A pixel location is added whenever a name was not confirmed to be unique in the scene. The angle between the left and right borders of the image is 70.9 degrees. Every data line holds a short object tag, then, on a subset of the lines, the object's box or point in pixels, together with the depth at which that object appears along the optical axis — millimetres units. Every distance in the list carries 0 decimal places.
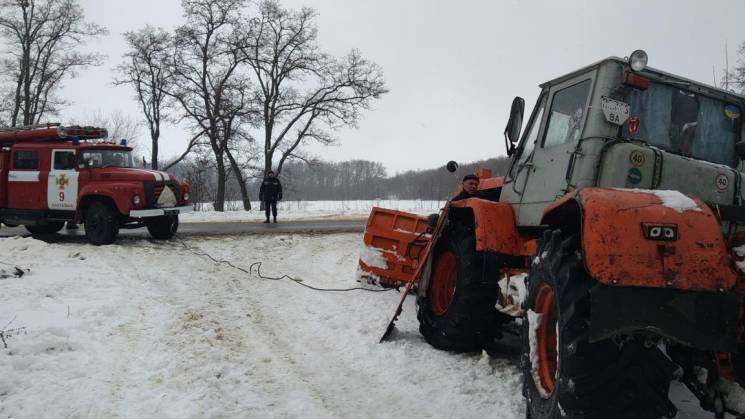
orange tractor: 2586
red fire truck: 11391
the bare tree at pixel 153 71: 26898
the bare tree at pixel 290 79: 27719
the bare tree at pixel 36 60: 27719
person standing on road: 18156
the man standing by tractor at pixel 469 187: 6439
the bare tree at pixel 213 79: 26266
